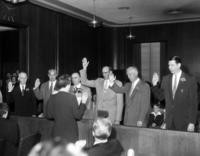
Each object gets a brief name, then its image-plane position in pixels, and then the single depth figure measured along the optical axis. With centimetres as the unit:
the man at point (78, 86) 450
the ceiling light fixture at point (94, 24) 625
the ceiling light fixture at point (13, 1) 409
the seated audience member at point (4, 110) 318
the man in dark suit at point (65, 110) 306
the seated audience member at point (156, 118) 519
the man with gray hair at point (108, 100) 439
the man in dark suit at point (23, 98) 465
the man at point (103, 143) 212
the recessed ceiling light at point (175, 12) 744
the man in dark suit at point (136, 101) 386
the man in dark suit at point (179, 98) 331
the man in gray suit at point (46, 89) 468
